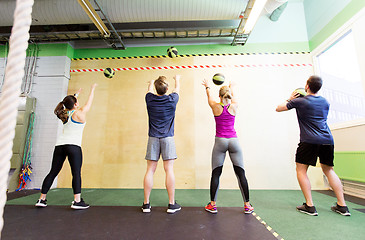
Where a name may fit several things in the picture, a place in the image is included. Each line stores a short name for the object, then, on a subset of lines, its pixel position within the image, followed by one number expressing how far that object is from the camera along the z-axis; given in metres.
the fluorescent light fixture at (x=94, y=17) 3.46
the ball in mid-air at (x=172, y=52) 4.15
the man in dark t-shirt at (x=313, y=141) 2.51
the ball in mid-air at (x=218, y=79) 3.20
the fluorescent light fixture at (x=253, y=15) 3.49
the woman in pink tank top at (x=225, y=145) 2.54
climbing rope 0.55
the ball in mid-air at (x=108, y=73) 3.97
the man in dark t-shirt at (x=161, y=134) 2.65
